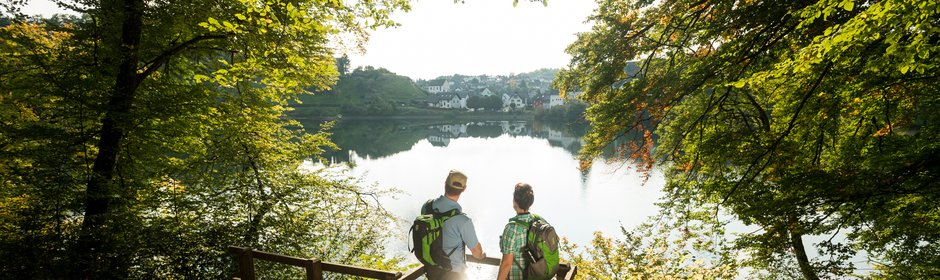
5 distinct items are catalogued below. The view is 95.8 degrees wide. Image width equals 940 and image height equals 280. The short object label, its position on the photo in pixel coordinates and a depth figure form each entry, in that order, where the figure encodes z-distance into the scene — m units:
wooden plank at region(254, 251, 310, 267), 4.17
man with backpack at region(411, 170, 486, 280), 3.67
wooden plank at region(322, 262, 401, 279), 3.65
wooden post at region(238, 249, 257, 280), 4.62
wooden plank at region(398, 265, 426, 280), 3.64
